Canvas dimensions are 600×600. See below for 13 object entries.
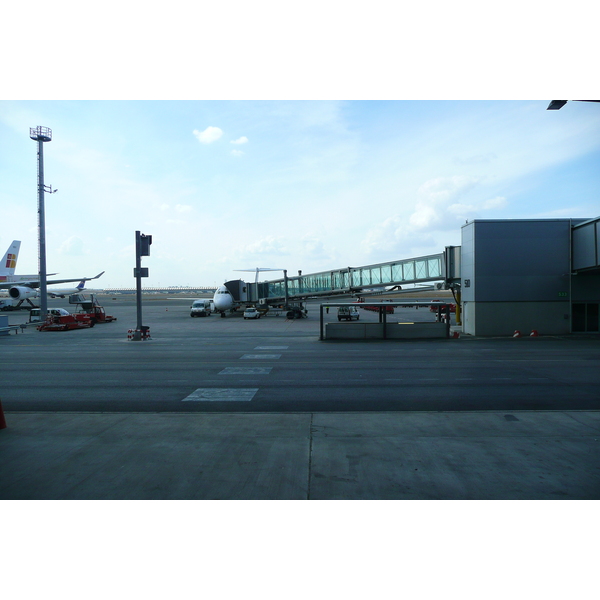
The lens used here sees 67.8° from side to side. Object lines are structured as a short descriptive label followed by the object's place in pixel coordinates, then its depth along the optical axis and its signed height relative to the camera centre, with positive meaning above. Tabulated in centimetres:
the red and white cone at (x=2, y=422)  971 -263
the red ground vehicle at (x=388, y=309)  6207 -161
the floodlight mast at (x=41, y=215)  4019 +776
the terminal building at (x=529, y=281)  2864 +103
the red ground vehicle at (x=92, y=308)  4262 -73
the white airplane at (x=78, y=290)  7722 +190
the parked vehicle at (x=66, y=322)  3500 -178
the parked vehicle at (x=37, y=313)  4031 -111
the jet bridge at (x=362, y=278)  3322 +187
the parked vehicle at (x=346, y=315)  4794 -177
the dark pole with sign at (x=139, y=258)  2719 +258
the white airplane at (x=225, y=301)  5303 -16
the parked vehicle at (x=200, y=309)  5441 -115
